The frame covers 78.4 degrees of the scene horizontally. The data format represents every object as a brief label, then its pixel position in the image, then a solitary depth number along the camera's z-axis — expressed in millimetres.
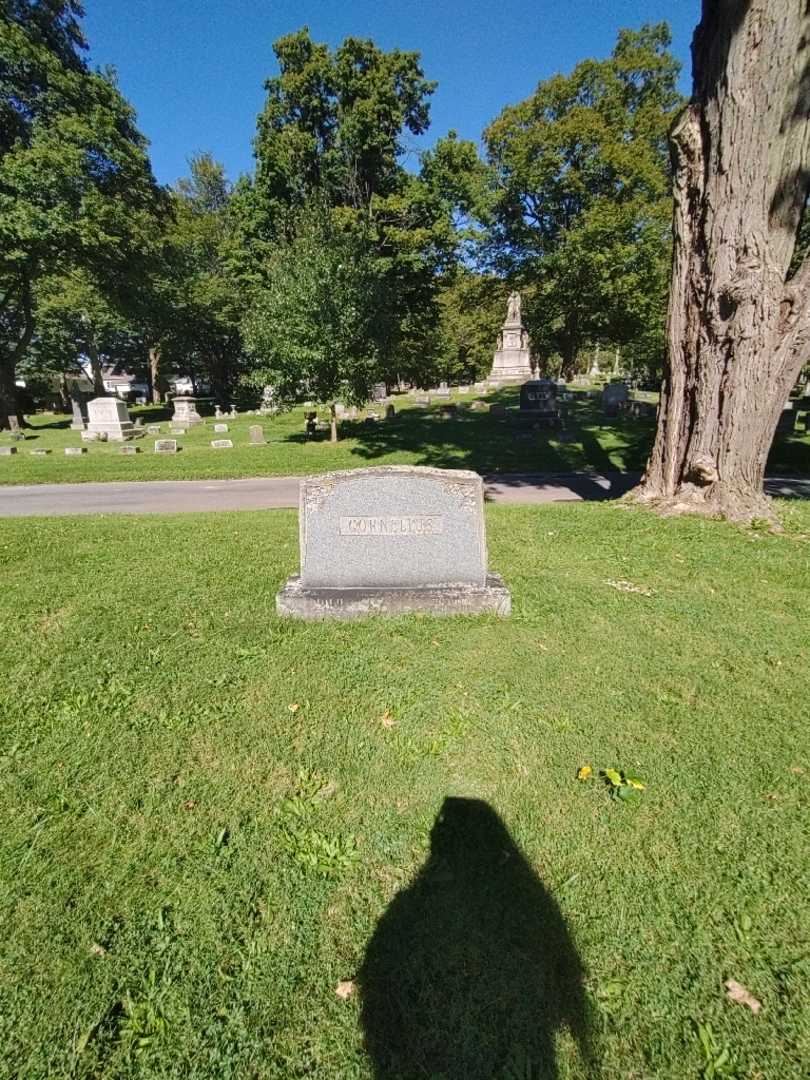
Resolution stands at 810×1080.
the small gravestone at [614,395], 26000
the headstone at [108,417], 23672
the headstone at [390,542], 4598
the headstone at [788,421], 17516
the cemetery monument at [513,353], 33531
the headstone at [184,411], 31016
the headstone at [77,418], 31156
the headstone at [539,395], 22547
